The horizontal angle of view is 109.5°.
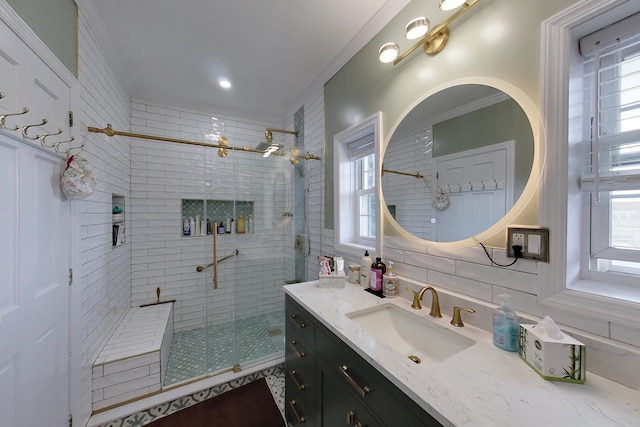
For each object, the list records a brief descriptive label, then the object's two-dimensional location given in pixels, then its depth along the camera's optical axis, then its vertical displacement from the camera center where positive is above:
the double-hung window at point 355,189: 1.78 +0.18
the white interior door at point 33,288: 0.93 -0.37
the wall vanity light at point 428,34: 0.97 +0.89
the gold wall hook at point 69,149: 1.27 +0.36
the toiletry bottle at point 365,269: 1.50 -0.39
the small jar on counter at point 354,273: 1.59 -0.44
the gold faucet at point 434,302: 1.07 -0.44
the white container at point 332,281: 1.52 -0.47
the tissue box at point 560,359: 0.64 -0.42
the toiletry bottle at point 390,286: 1.32 -0.43
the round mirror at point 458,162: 0.92 +0.24
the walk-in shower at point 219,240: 2.34 -0.34
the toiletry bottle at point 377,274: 1.40 -0.39
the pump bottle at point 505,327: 0.81 -0.42
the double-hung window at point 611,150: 0.72 +0.20
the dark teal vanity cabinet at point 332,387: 0.70 -0.71
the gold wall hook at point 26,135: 0.96 +0.34
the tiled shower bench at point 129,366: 1.60 -1.16
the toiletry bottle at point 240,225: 2.54 -0.16
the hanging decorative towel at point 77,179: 1.24 +0.18
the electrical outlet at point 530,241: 0.81 -0.11
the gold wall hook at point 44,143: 1.09 +0.34
